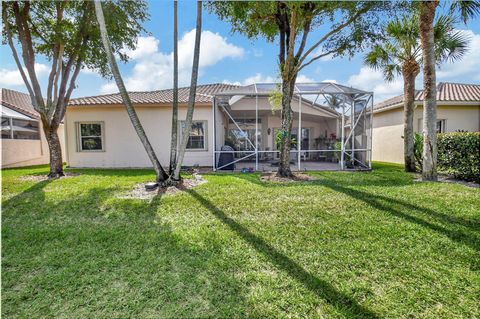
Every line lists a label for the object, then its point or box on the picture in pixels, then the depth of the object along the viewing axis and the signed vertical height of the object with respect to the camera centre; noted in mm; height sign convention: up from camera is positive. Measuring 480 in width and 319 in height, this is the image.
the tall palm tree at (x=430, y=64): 7371 +2567
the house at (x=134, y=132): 12422 +921
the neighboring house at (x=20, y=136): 13758 +902
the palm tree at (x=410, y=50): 9852 +4157
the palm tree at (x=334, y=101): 12275 +2469
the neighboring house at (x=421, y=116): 13430 +1829
